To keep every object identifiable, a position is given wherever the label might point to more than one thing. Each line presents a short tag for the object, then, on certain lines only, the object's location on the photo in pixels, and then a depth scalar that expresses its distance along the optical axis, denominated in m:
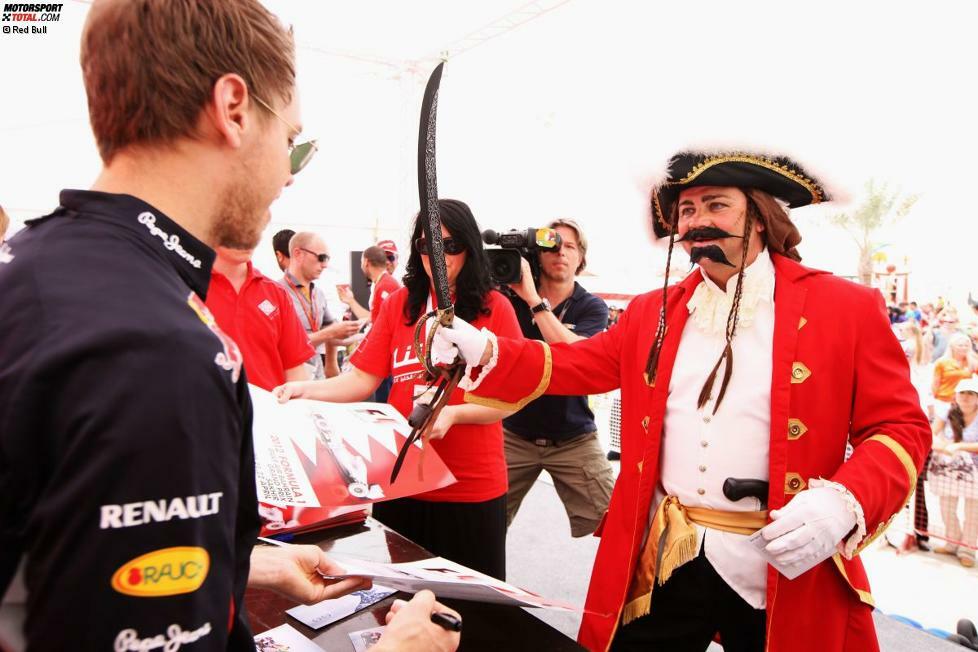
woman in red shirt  2.04
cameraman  3.18
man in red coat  1.39
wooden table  1.16
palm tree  10.16
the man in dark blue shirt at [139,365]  0.52
